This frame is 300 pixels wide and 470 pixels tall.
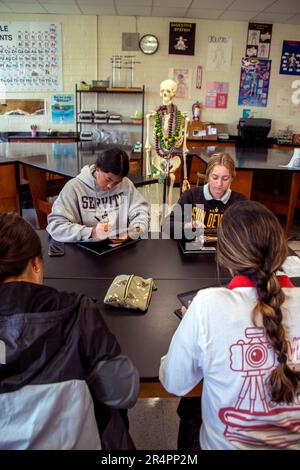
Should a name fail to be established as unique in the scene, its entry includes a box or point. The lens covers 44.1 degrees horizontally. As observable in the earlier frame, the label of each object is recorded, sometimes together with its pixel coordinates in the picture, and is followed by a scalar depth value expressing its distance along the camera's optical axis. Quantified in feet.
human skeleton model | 10.69
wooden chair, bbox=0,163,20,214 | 12.41
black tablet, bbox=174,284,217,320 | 4.34
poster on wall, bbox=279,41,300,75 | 20.68
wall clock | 20.11
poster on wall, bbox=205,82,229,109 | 21.12
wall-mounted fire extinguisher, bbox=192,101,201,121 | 20.98
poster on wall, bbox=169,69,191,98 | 20.75
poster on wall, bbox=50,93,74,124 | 21.16
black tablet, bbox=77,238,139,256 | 5.90
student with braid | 2.81
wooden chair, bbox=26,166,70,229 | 12.93
